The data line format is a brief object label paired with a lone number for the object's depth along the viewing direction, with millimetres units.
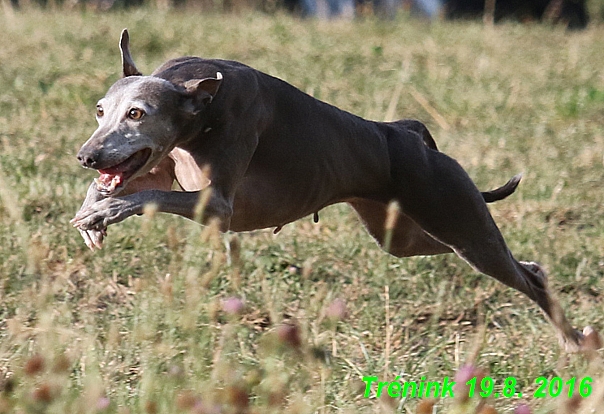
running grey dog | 7484
